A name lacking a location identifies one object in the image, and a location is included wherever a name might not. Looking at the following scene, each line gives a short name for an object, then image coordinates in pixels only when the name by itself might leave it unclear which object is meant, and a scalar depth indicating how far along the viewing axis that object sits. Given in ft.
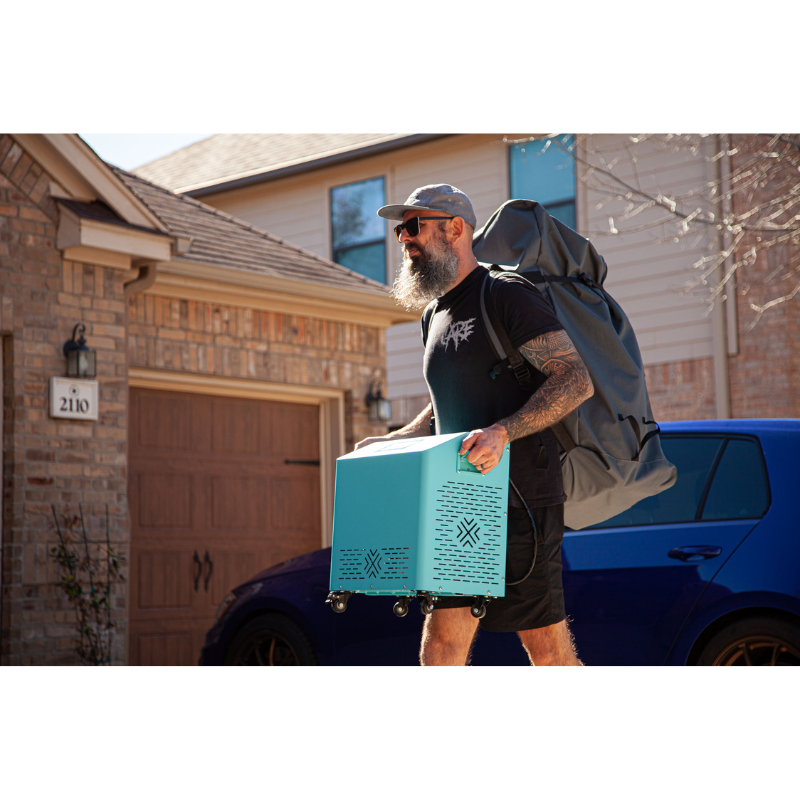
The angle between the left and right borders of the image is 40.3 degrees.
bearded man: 10.96
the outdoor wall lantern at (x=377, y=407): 31.96
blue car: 15.19
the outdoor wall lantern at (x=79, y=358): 24.20
